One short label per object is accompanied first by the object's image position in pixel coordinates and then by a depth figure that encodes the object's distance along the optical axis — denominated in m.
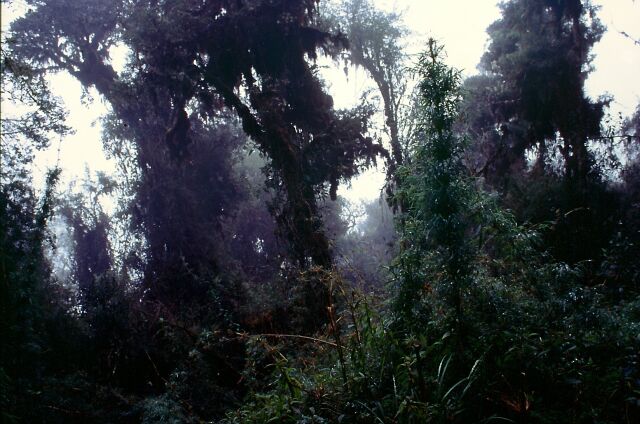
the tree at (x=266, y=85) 11.95
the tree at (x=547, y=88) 15.23
